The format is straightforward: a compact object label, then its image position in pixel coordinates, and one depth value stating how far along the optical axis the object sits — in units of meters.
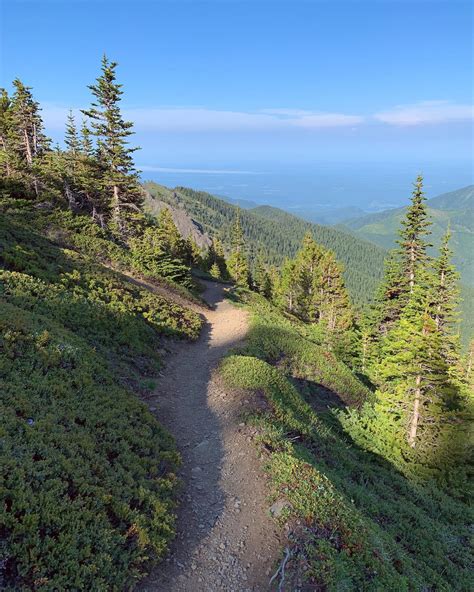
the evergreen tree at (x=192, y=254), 61.04
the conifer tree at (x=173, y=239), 53.11
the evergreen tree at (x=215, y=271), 59.85
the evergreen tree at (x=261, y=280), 63.06
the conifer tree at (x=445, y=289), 25.77
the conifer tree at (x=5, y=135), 38.78
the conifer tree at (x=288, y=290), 56.19
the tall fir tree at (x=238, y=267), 60.56
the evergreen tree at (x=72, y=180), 39.88
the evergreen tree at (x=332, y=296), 44.03
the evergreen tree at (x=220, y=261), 67.38
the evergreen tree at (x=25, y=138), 38.53
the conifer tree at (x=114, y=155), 33.97
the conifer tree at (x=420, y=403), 16.47
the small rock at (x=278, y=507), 8.02
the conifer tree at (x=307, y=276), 54.41
